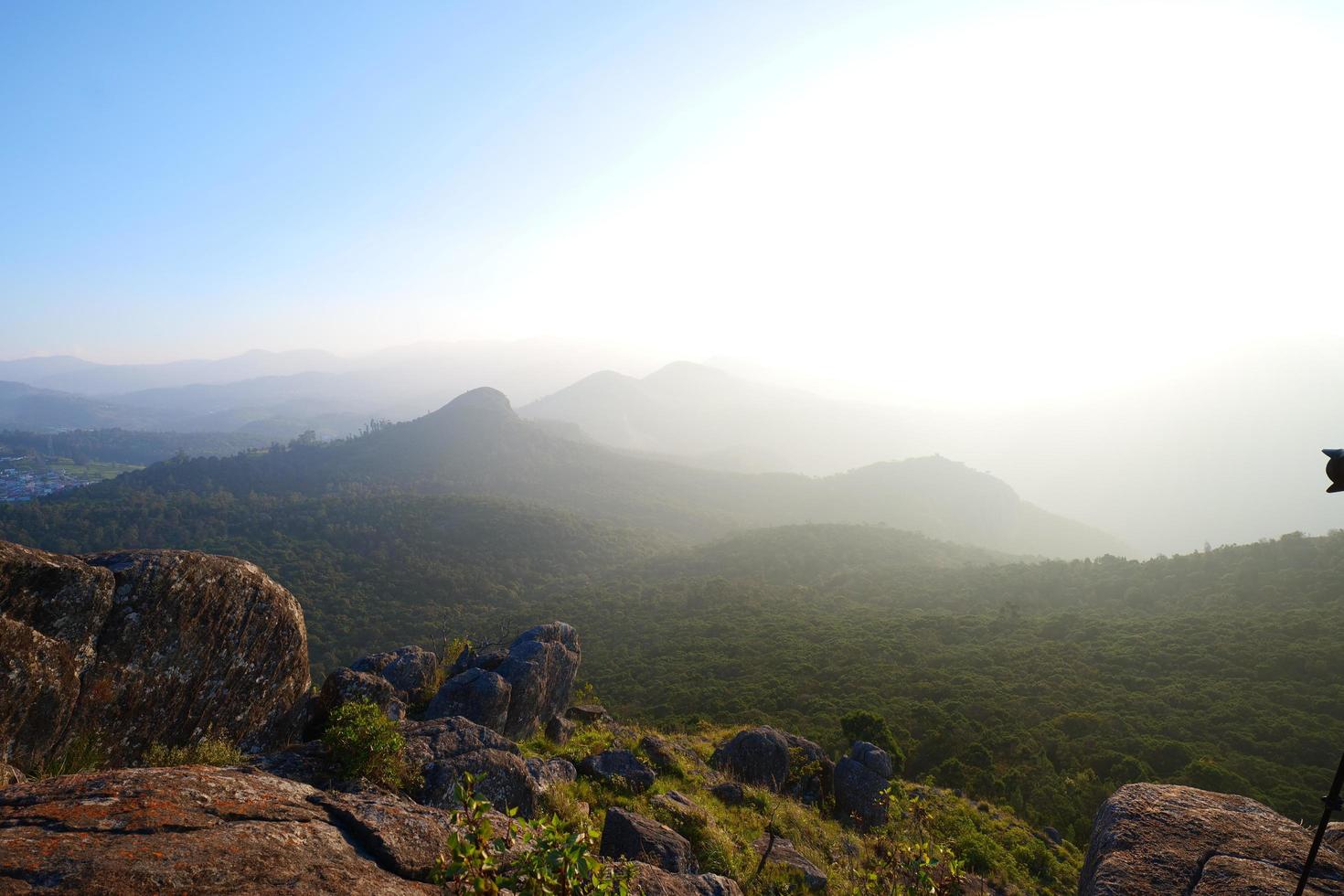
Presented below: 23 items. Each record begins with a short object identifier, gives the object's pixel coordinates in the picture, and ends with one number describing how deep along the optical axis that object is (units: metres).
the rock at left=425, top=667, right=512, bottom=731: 17.09
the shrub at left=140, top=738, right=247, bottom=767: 8.42
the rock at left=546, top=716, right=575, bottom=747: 19.53
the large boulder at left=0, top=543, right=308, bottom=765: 7.81
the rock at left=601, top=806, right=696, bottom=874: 9.51
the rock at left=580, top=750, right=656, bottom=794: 14.45
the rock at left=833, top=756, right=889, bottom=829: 18.58
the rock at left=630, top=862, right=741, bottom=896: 7.26
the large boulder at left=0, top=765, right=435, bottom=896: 4.27
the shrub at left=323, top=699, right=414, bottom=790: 8.45
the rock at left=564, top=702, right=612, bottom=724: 24.02
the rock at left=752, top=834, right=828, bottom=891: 11.28
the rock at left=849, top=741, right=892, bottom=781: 20.83
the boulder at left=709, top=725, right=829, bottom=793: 20.23
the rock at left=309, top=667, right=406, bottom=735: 11.89
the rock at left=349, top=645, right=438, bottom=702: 18.19
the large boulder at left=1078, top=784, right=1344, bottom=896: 6.25
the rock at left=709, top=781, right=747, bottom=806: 16.59
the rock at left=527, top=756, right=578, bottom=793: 12.89
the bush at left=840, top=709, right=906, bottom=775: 27.16
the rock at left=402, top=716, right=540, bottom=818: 9.51
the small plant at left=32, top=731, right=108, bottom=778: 7.68
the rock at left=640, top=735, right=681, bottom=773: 17.39
